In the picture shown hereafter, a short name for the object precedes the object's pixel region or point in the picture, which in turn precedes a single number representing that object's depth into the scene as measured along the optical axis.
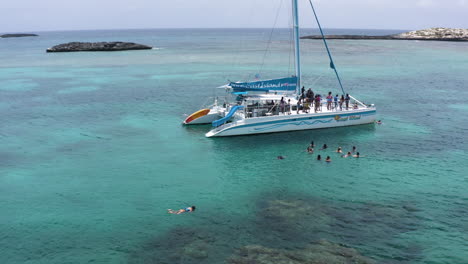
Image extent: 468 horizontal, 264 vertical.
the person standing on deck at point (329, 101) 37.84
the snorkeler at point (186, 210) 21.48
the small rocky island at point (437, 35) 165.50
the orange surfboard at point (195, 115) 39.38
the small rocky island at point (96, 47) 128.84
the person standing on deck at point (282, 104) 36.28
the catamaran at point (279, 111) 35.72
